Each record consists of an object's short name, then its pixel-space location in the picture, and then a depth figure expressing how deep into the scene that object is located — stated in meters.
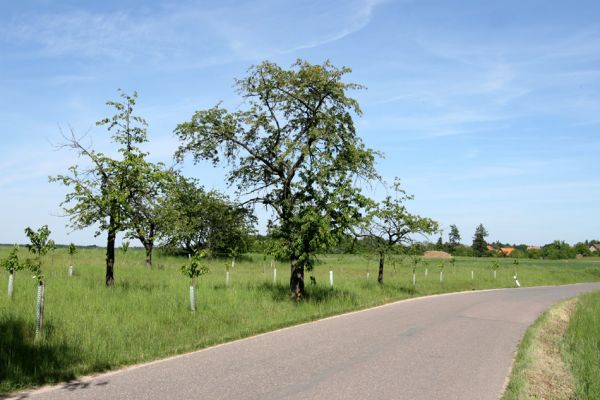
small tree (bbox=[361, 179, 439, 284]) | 26.45
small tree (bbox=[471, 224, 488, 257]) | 141.36
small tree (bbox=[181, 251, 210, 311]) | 15.99
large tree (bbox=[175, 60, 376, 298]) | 17.92
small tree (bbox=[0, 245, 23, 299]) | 13.76
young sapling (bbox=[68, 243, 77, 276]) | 26.61
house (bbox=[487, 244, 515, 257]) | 146.75
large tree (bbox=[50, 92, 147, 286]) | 16.81
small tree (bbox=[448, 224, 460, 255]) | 172.62
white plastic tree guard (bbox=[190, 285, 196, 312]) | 13.88
